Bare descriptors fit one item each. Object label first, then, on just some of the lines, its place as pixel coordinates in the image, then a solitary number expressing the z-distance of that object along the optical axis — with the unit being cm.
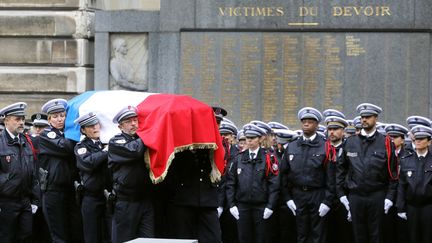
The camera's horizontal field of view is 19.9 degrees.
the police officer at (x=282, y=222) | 1551
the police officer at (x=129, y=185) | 1261
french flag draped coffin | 1241
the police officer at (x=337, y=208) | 1496
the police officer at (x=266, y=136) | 1568
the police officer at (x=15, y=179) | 1372
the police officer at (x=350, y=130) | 1658
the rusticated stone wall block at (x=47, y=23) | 2053
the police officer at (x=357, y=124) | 1579
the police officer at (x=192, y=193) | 1300
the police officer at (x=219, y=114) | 1448
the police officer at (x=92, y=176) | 1344
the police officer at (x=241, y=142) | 1570
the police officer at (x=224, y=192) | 1561
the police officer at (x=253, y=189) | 1518
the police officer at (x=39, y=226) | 1500
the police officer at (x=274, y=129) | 1620
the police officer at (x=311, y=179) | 1459
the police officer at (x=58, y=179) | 1424
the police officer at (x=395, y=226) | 1477
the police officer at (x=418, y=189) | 1405
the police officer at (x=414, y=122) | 1482
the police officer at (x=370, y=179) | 1418
